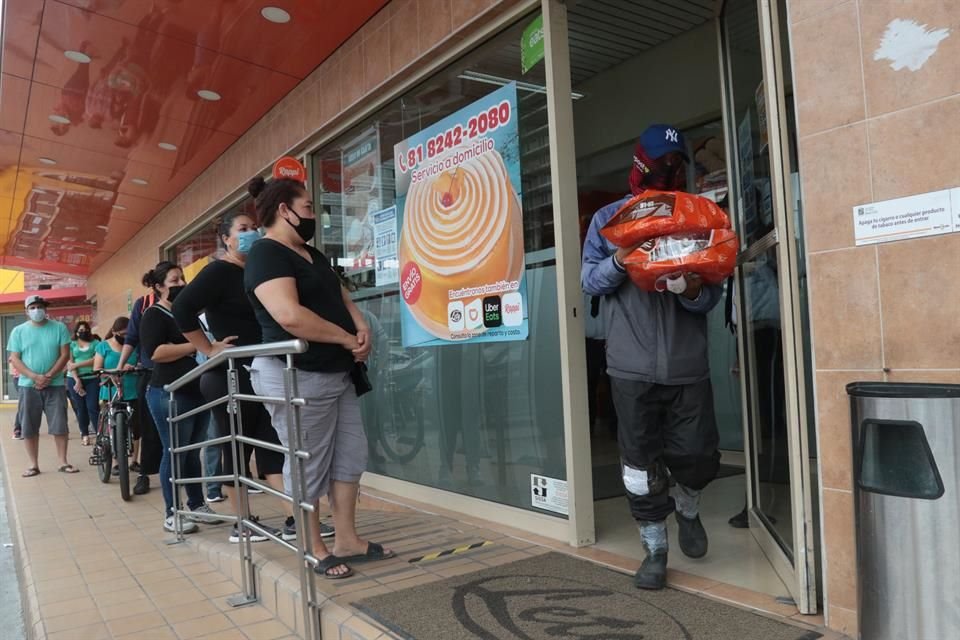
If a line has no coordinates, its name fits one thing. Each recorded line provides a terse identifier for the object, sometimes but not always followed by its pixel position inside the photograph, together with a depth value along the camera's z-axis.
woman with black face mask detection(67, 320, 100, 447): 8.84
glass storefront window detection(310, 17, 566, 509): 3.46
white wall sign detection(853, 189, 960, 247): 1.75
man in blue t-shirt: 6.57
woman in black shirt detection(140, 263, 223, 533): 4.06
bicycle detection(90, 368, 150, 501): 5.24
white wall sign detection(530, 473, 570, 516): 3.31
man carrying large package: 2.49
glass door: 2.20
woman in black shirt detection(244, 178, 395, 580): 2.66
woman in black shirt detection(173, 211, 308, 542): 3.38
